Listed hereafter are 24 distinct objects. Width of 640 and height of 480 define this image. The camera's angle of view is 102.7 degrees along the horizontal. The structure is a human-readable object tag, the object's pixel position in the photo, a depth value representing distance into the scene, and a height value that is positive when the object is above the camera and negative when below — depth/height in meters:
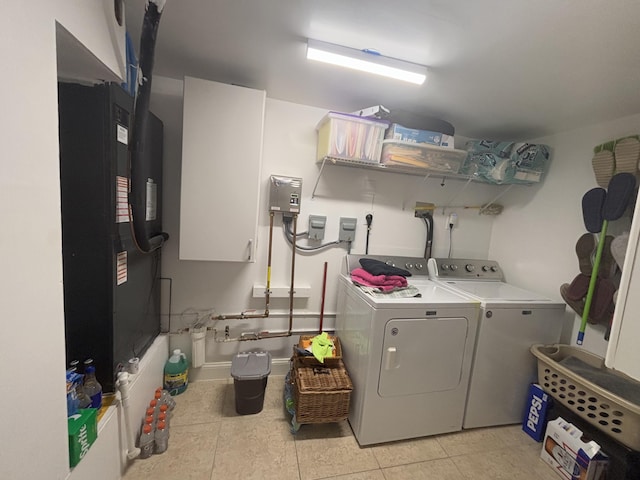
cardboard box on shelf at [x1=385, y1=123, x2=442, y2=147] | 1.87 +0.66
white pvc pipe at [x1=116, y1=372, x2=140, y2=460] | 1.32 -1.12
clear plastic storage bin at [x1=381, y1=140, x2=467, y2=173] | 1.88 +0.52
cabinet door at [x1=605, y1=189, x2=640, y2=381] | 0.71 -0.21
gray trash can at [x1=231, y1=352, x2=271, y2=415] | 1.84 -1.25
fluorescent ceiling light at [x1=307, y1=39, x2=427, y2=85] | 1.35 +0.87
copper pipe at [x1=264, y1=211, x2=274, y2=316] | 2.13 -0.48
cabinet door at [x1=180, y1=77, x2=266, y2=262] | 1.67 +0.27
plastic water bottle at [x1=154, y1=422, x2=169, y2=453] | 1.55 -1.41
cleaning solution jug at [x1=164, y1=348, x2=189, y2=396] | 2.01 -1.33
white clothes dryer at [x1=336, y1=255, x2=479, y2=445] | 1.61 -0.91
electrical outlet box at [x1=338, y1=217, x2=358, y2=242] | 2.29 -0.08
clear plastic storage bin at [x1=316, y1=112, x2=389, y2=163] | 1.82 +0.60
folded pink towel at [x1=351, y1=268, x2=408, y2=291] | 1.82 -0.43
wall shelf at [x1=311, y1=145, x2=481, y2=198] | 1.92 +0.44
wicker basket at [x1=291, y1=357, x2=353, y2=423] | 1.70 -1.21
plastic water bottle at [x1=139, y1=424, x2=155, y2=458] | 1.51 -1.41
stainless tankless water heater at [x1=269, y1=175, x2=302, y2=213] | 2.10 +0.17
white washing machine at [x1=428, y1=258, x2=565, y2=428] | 1.80 -0.84
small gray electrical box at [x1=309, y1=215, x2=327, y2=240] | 2.21 -0.08
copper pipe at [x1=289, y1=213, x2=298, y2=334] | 2.14 -0.41
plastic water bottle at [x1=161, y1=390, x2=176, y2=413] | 1.76 -1.38
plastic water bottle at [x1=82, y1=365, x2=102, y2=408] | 1.20 -0.89
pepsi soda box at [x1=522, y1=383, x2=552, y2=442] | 1.84 -1.30
